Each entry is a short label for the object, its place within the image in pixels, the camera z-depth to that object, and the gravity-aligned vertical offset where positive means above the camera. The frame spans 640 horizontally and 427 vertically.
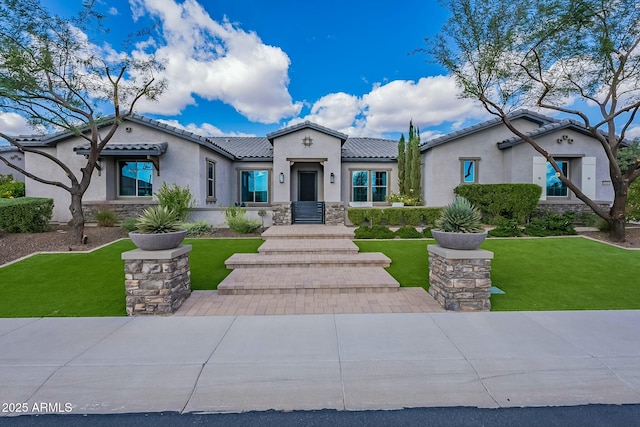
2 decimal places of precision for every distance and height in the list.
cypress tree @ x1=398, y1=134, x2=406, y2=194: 17.17 +2.49
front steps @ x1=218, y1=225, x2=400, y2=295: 6.09 -1.68
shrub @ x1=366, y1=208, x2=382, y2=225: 14.03 -0.57
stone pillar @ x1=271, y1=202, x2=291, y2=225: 13.75 -0.46
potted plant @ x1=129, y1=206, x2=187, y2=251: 4.91 -0.50
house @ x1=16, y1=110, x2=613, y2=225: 14.10 +1.96
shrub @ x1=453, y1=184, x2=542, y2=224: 13.66 +0.09
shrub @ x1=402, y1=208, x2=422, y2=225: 14.14 -0.58
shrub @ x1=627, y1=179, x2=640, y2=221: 11.98 +0.06
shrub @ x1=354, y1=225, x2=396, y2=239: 11.39 -1.18
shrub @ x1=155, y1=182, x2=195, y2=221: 12.41 +0.20
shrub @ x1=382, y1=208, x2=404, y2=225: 14.09 -0.58
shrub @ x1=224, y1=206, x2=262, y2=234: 12.24 -0.78
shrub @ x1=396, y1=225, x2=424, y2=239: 11.62 -1.24
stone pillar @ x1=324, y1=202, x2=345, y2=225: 13.98 -0.47
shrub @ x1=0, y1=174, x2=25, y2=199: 15.60 +0.83
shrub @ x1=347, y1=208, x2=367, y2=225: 14.07 -0.57
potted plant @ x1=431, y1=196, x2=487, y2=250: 5.03 -0.45
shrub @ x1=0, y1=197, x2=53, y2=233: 10.73 -0.40
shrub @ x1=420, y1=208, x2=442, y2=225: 14.17 -0.51
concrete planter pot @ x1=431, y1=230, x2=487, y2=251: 5.01 -0.64
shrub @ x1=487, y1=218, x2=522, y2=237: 11.52 -1.13
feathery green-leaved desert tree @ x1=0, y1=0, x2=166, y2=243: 8.76 +4.49
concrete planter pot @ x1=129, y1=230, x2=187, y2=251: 4.89 -0.63
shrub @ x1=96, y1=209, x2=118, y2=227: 13.01 -0.64
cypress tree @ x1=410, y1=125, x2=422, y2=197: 16.25 +2.03
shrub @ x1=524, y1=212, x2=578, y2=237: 11.53 -0.98
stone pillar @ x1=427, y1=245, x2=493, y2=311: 4.98 -1.33
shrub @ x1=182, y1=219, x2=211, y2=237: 11.89 -1.01
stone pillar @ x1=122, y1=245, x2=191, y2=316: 4.89 -1.32
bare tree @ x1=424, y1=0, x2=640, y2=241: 9.73 +5.32
